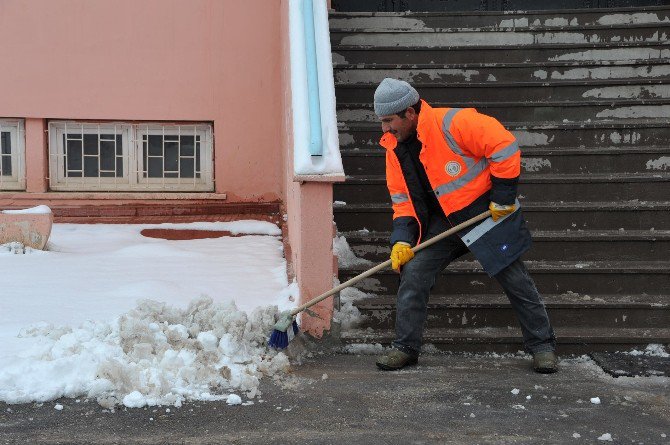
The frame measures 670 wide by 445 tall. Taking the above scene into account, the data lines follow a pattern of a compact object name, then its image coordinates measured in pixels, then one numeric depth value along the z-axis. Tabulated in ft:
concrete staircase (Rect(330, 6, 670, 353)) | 17.17
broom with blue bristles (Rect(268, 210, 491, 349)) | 14.92
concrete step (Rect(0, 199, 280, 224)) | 24.63
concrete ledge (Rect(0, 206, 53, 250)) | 21.03
